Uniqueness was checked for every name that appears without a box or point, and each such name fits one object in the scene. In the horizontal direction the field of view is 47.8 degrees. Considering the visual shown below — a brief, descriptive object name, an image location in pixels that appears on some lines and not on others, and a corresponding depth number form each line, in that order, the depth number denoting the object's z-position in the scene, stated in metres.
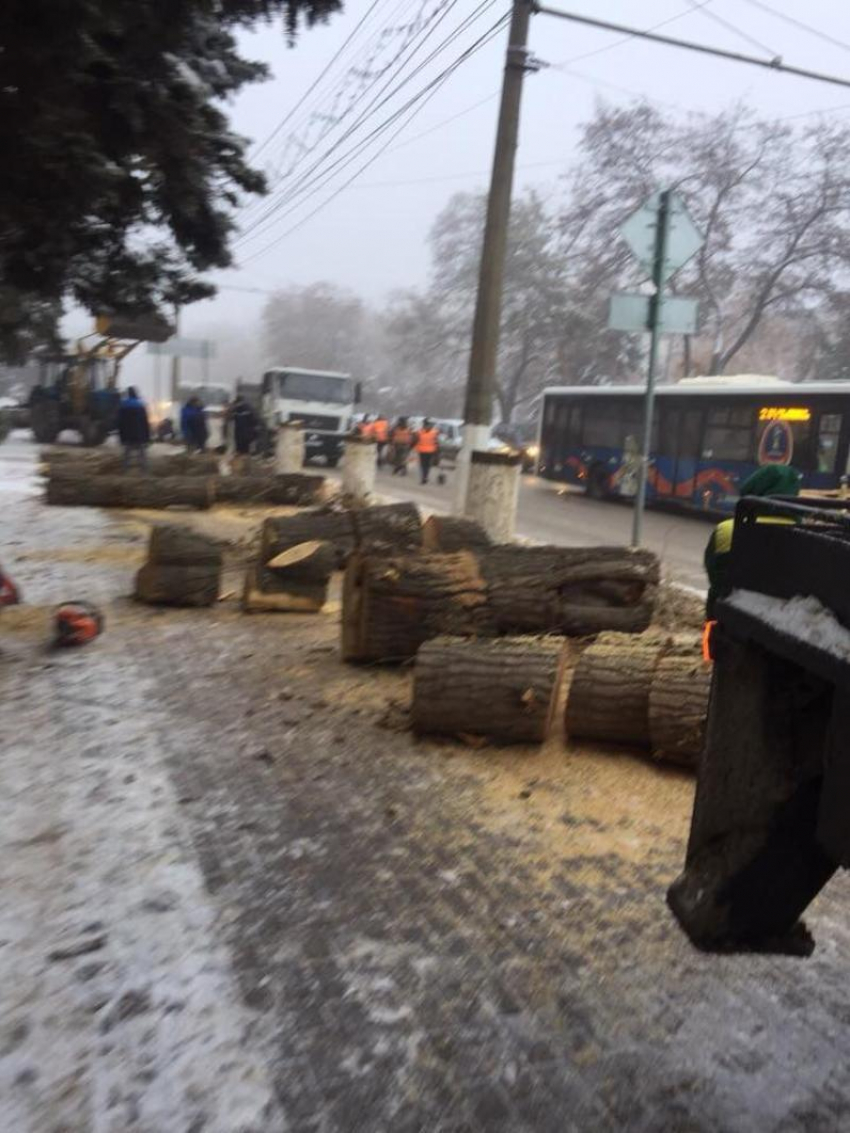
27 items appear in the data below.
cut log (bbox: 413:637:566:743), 4.91
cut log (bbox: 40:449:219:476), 16.67
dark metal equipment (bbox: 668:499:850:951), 2.14
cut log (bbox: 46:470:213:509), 14.59
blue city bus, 16.81
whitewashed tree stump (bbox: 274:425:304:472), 19.25
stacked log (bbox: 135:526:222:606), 8.00
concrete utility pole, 11.59
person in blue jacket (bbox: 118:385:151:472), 17.73
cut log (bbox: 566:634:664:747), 4.90
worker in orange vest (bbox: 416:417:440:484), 23.59
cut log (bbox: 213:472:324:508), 15.15
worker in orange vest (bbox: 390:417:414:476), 27.19
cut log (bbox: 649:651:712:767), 4.65
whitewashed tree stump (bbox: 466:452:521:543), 10.45
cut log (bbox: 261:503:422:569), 8.13
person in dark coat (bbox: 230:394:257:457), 22.78
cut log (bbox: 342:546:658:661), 6.20
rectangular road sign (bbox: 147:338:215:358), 39.09
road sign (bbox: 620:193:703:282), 8.42
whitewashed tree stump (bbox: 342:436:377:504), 15.35
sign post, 8.44
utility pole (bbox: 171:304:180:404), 43.34
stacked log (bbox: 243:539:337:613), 8.10
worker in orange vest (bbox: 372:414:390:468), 28.47
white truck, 26.67
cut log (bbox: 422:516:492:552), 7.97
